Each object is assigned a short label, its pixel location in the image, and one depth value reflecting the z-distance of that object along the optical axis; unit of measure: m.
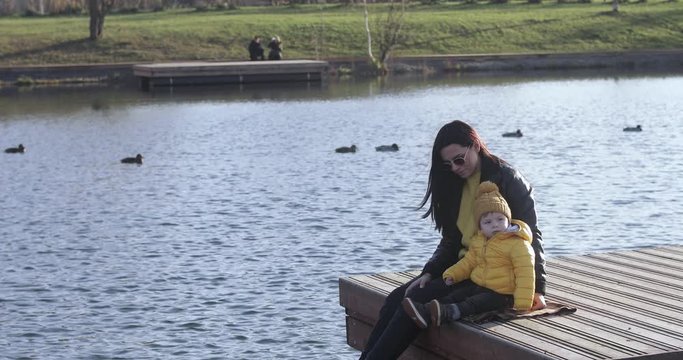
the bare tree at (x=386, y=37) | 59.72
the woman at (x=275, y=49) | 57.40
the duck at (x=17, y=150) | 32.12
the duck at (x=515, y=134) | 33.12
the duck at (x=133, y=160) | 29.73
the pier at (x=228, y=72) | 54.25
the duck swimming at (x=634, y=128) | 33.56
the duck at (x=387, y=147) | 30.77
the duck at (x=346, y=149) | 30.68
